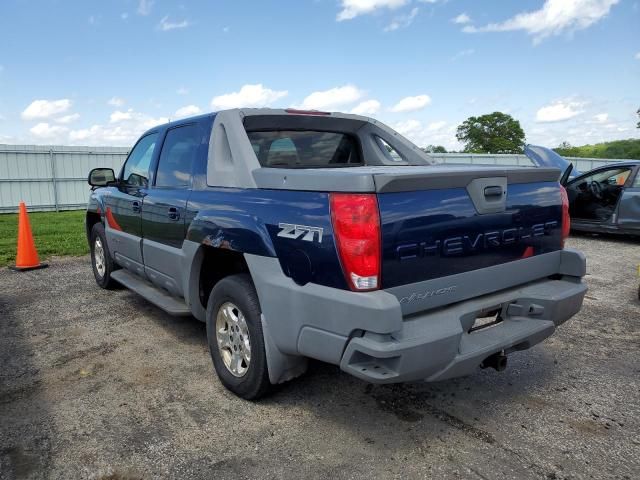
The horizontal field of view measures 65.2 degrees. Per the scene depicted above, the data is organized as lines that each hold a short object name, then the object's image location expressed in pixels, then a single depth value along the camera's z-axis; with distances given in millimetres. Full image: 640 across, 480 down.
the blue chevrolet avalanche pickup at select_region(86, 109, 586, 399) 2422
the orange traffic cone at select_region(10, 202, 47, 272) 7562
